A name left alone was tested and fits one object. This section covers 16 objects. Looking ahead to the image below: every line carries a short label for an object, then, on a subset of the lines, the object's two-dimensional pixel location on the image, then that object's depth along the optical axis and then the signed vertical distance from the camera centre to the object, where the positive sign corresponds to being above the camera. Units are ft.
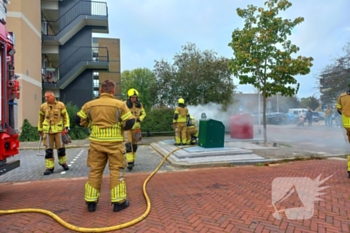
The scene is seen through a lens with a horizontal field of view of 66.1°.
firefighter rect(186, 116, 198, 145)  34.84 -2.15
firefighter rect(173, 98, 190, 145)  33.37 -0.73
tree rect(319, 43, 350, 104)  63.57 +9.22
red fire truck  13.89 +0.88
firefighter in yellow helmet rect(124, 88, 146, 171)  21.56 -1.08
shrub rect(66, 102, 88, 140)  47.15 -2.32
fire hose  10.34 -4.28
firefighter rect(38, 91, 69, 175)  20.43 -0.60
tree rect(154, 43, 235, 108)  52.42 +7.40
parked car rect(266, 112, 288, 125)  98.73 -1.42
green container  28.45 -1.92
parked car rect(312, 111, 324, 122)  99.19 -0.87
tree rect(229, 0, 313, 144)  32.96 +7.71
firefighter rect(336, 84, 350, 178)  17.54 +0.35
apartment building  53.31 +15.44
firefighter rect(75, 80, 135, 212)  12.35 -1.29
